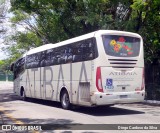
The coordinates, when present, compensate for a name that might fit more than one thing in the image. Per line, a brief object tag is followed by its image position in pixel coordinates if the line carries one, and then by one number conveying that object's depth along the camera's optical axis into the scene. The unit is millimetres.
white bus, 12953
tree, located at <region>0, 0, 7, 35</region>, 30594
